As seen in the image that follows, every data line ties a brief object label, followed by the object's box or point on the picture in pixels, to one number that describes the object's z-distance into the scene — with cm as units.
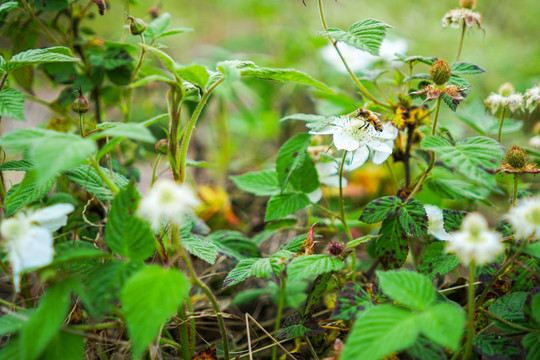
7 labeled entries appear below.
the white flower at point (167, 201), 33
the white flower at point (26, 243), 33
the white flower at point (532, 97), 39
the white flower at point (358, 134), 38
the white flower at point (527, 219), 34
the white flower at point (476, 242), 33
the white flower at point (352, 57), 51
